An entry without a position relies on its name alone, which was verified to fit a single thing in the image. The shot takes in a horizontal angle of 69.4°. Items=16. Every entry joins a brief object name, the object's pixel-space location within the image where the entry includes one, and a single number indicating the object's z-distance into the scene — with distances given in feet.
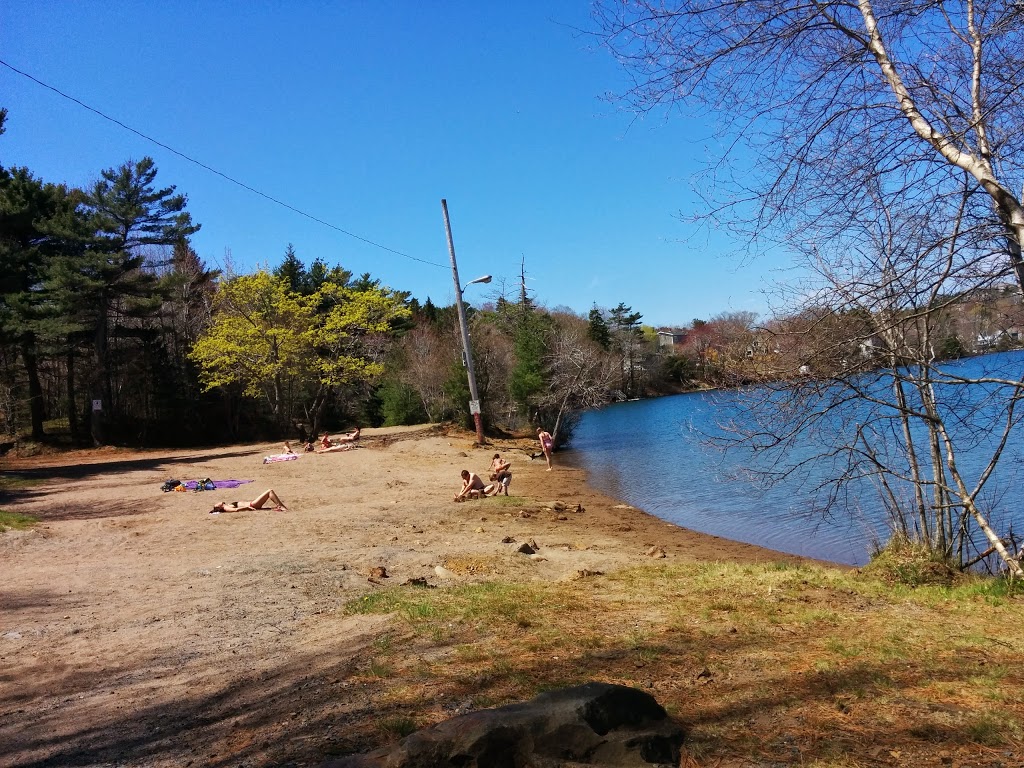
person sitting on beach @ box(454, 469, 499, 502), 54.49
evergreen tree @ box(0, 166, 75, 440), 94.84
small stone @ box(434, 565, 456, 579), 27.34
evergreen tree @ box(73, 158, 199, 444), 101.96
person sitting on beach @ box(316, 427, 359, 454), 92.71
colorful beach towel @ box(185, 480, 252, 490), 61.82
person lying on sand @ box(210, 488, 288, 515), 47.75
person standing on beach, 87.92
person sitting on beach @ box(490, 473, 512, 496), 57.88
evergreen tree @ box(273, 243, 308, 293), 161.27
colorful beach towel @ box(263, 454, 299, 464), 84.01
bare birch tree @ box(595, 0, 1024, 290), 16.69
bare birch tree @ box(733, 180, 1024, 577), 18.47
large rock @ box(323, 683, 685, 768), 10.43
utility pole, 94.12
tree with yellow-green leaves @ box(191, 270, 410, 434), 112.27
